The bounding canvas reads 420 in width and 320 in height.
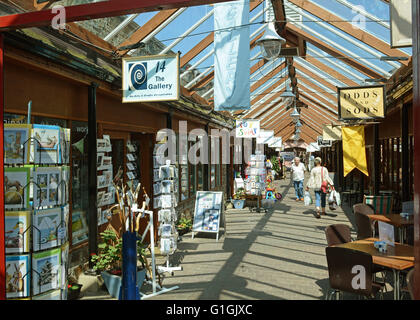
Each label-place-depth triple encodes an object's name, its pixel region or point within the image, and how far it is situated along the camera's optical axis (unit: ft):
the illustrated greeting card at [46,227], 13.43
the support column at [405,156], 31.01
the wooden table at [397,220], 23.29
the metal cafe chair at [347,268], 15.02
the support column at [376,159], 39.61
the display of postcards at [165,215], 24.47
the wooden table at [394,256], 15.51
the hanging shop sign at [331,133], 53.06
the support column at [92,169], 20.57
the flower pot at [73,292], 18.15
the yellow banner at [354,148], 34.91
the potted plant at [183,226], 33.91
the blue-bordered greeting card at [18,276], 13.15
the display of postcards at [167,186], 25.55
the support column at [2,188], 13.12
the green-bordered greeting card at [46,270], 13.43
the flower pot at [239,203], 51.58
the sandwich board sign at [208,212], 32.22
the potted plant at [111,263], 18.88
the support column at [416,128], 9.03
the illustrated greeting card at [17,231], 13.20
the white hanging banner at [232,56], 25.27
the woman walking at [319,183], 41.96
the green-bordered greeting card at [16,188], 13.32
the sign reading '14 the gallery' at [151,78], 18.80
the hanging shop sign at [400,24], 14.99
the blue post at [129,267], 15.90
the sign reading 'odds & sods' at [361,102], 28.71
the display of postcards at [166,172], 26.32
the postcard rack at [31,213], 13.24
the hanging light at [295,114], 52.15
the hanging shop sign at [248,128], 52.90
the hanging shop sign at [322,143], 79.61
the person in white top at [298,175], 54.19
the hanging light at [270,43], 21.45
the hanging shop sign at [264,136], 62.96
